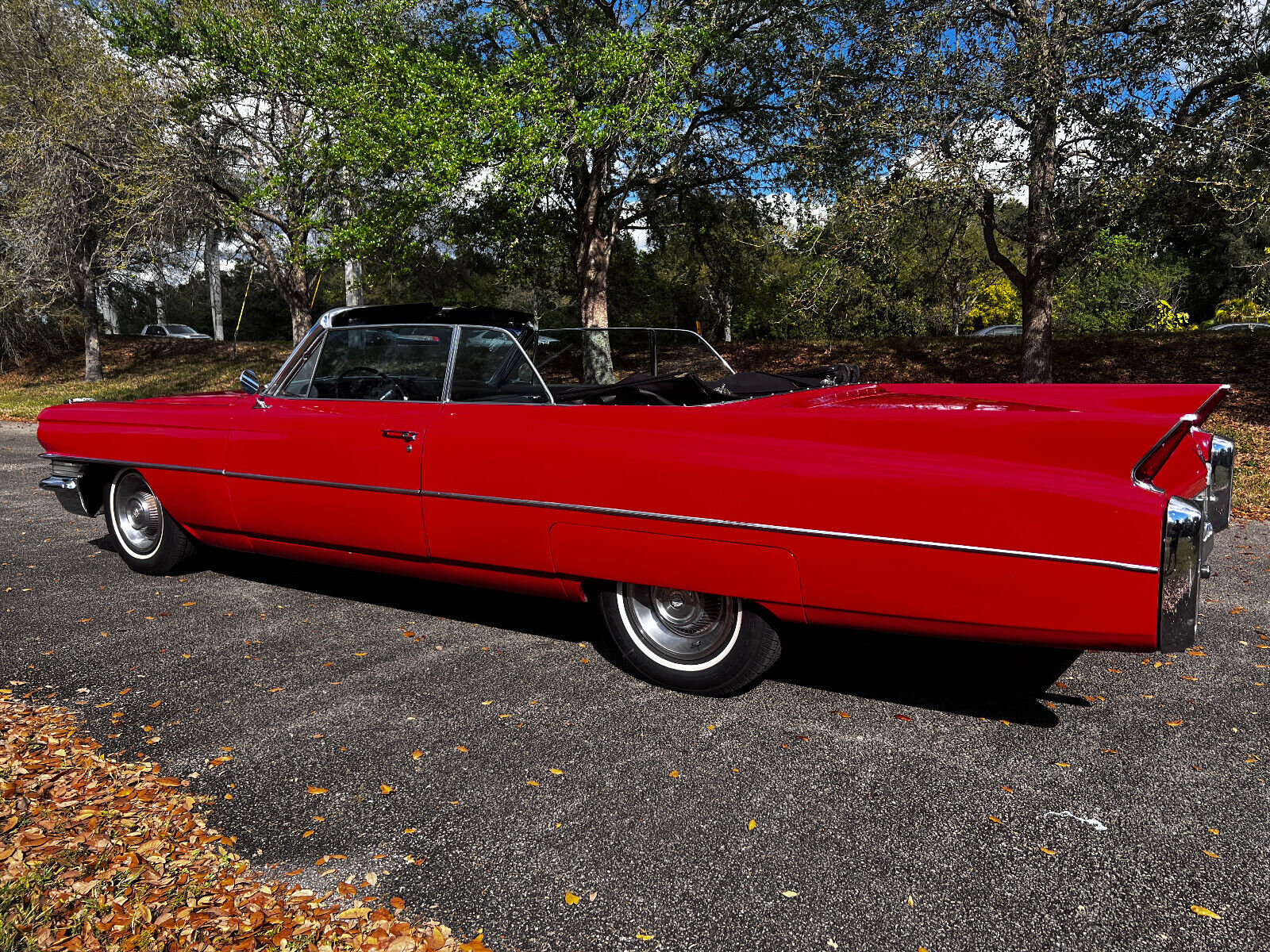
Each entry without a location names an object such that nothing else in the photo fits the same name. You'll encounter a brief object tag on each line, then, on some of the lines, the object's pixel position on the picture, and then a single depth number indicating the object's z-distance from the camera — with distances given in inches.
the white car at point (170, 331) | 1463.3
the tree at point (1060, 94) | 379.9
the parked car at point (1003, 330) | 1093.1
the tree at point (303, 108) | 471.8
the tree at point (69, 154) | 637.3
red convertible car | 101.2
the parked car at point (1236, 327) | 672.7
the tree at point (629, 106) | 455.5
